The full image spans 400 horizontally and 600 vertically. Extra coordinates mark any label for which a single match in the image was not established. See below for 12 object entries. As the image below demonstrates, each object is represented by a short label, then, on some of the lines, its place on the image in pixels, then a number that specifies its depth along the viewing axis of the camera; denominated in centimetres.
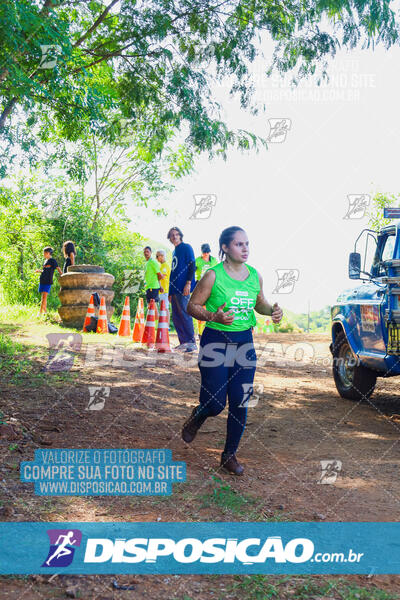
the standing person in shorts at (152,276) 1348
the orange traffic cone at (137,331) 1294
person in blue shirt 1036
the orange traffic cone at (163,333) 1136
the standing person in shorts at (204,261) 1336
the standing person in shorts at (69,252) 1551
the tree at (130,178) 2455
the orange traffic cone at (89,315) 1367
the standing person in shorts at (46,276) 1493
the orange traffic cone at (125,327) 1388
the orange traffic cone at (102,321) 1366
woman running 449
